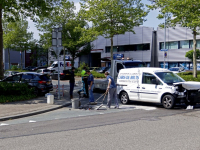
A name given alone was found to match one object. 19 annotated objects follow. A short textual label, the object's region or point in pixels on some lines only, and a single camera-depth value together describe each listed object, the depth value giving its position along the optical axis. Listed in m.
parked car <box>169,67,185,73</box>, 38.02
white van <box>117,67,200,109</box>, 12.45
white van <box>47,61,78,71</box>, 41.42
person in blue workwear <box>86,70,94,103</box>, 14.07
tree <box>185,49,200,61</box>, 40.22
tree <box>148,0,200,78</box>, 19.64
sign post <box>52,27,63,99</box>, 15.40
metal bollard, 14.07
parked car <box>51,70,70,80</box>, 31.12
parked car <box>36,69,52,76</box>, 36.94
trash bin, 13.15
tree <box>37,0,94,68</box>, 40.43
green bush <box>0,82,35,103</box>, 15.21
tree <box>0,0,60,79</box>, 17.06
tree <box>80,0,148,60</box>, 31.03
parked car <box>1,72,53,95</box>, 17.09
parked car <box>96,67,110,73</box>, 38.08
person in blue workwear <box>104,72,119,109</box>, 12.75
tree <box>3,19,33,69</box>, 47.50
